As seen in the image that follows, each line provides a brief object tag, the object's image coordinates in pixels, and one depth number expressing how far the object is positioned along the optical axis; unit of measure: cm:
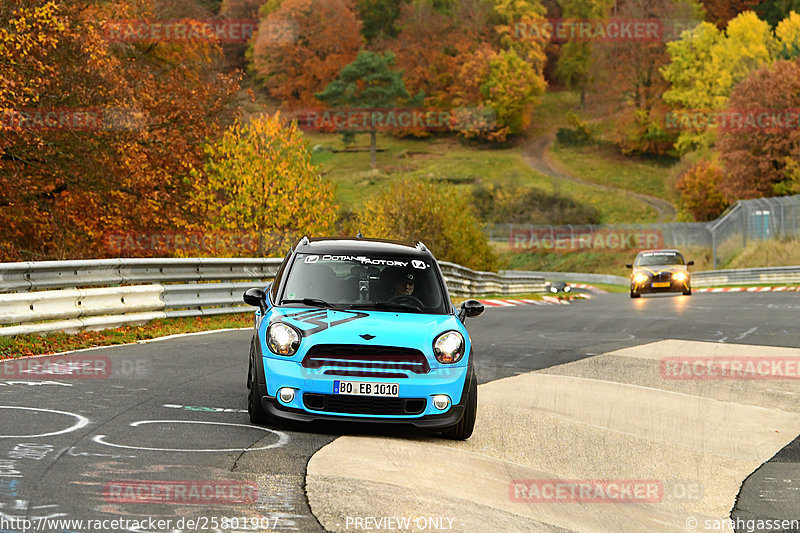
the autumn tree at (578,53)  14850
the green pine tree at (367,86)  11944
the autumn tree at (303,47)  13950
